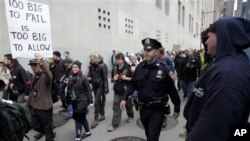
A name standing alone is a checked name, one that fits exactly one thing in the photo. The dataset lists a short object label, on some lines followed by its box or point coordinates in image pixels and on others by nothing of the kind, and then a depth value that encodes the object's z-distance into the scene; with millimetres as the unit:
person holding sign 5512
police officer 3500
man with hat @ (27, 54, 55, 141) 4641
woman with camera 5047
